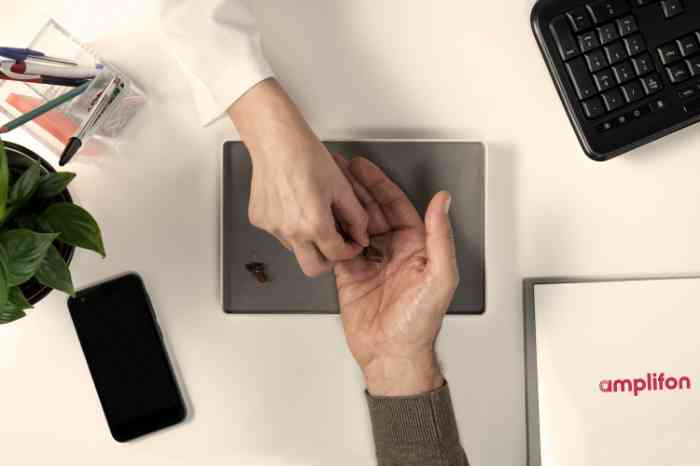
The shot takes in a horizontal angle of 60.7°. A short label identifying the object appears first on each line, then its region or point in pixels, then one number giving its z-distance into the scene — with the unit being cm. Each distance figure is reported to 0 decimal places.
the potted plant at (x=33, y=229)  47
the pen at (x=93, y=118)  57
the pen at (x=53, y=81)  54
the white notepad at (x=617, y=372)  64
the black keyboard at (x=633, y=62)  62
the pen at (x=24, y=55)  55
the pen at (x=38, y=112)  54
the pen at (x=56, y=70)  54
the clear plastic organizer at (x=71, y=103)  59
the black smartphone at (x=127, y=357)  66
